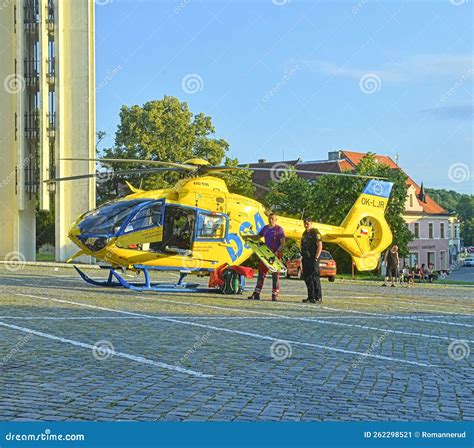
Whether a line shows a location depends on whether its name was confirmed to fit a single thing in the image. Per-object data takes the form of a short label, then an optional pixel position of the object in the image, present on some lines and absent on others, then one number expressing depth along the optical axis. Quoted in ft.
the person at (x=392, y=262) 103.59
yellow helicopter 63.87
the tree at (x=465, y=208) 439.63
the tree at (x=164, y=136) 183.01
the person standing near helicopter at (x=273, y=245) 61.72
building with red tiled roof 270.26
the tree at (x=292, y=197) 186.70
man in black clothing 59.52
